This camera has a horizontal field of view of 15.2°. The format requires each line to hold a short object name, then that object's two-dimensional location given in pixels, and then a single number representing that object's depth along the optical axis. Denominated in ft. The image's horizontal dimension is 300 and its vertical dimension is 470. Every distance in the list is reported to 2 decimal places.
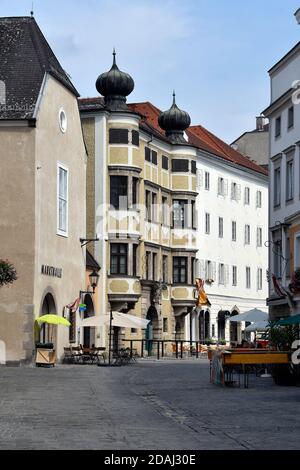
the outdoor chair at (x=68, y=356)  159.94
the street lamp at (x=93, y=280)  178.81
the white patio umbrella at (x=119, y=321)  149.38
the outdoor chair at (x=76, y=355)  159.41
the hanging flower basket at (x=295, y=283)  102.20
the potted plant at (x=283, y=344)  96.48
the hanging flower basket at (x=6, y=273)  115.75
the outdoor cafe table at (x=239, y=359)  90.89
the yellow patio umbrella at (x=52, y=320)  144.05
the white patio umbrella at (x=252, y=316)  147.27
